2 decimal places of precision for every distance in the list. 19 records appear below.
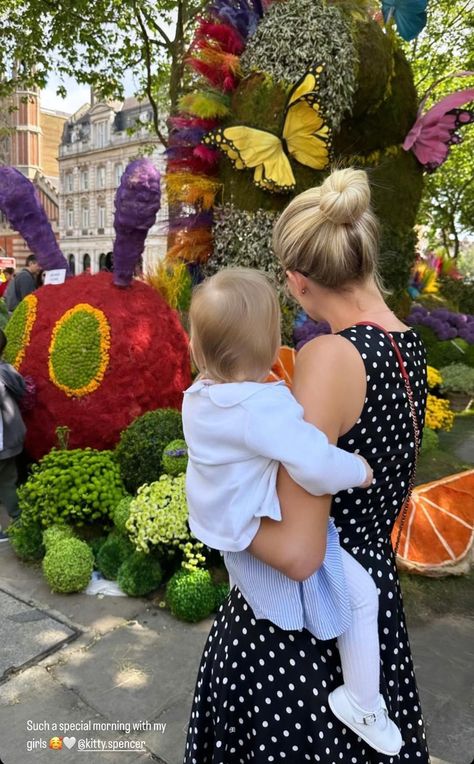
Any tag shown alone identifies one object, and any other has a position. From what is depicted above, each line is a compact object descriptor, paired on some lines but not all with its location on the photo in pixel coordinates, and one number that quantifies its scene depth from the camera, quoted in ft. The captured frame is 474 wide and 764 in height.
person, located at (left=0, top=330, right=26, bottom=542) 11.35
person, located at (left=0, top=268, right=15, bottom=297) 33.96
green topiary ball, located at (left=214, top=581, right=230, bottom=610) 9.06
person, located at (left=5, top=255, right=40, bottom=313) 20.58
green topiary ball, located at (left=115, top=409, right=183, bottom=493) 11.00
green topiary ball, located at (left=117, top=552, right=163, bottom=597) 9.48
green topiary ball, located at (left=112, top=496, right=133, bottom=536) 10.11
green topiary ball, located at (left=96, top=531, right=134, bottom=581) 9.98
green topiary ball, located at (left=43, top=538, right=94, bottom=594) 9.45
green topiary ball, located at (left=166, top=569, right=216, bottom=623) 8.82
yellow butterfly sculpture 11.51
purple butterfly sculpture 13.85
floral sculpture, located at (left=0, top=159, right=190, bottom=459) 11.53
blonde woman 3.44
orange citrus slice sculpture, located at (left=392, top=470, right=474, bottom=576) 10.16
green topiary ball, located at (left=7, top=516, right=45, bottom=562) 10.71
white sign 12.91
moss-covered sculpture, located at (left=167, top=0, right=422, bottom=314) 11.71
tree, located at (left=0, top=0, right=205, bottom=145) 28.35
